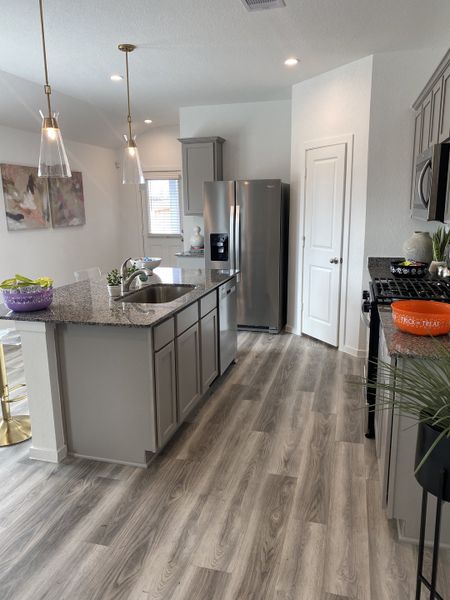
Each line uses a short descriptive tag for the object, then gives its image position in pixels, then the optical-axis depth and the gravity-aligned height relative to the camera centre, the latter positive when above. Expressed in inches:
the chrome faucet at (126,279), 125.0 -16.9
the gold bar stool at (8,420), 118.0 -55.1
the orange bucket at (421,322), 79.6 -18.9
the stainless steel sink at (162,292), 140.4 -23.4
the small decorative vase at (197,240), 239.5 -11.8
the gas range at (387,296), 105.0 -18.5
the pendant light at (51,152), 97.8 +14.7
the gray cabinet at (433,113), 106.2 +28.3
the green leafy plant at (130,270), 133.5 -15.7
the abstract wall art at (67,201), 240.9 +10.1
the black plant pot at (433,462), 49.2 -27.5
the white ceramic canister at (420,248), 143.1 -10.3
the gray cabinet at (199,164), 226.5 +27.0
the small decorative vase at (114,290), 123.3 -19.6
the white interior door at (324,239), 181.3 -9.5
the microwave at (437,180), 106.8 +8.4
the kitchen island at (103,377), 100.0 -36.4
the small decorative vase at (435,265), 131.0 -14.5
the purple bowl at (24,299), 102.4 -18.3
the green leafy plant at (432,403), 48.5 -21.0
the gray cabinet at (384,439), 81.7 -43.5
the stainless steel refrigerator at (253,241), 203.6 -11.0
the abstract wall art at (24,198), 206.5 +10.3
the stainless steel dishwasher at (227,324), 151.9 -37.5
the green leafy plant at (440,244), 138.4 -8.8
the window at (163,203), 293.4 +9.8
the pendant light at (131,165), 133.7 +15.8
